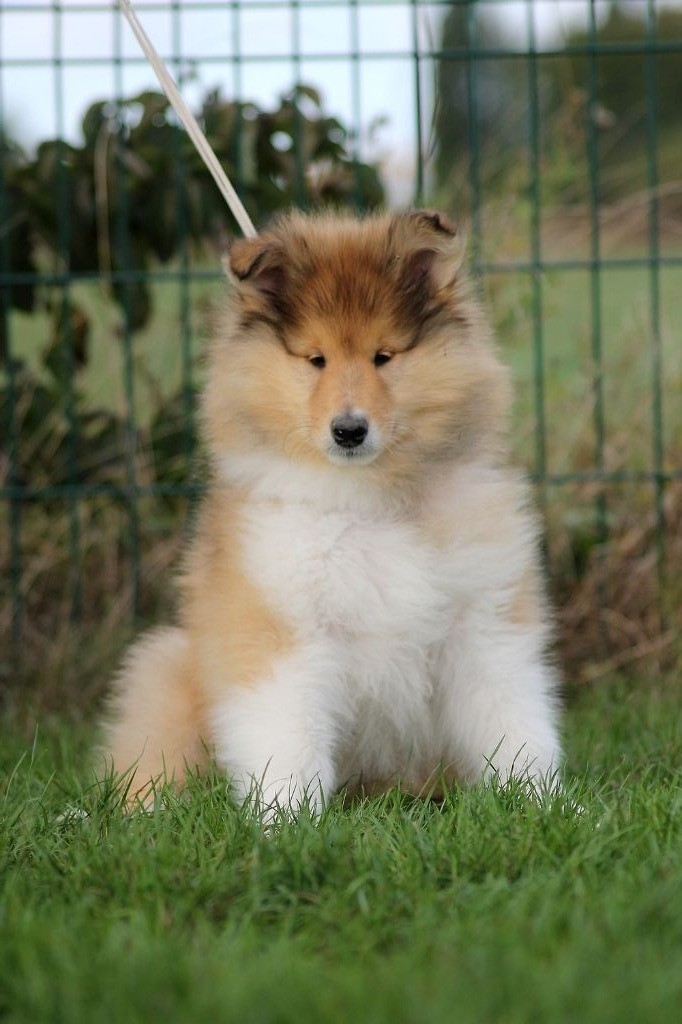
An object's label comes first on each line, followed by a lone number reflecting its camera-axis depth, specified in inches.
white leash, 265.6
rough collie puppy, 243.4
